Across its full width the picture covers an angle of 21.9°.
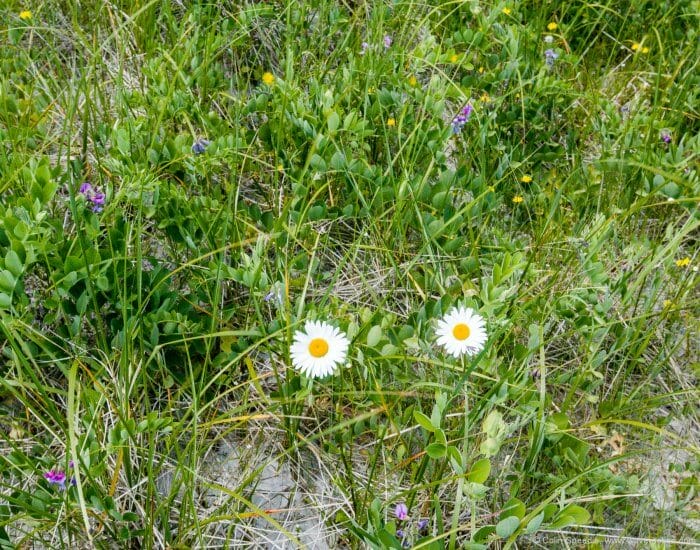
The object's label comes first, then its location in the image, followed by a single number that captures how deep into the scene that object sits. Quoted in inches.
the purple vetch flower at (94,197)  62.8
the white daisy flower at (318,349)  57.9
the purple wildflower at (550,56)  72.2
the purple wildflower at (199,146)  64.8
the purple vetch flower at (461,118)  68.7
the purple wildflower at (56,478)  56.5
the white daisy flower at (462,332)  58.2
